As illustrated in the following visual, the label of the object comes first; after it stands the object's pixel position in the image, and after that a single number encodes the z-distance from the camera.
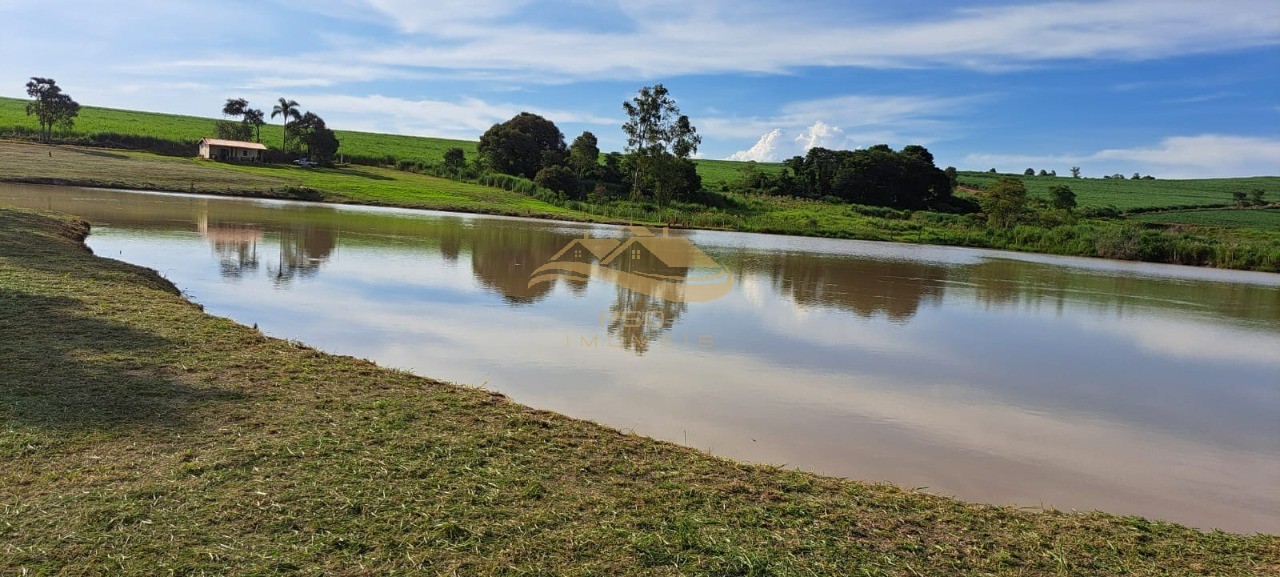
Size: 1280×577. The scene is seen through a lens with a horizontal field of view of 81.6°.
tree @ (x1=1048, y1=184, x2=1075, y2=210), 75.01
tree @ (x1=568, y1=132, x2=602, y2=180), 69.12
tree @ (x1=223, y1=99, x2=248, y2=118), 73.62
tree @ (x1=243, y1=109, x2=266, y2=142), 74.69
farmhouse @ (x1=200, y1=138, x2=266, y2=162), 62.88
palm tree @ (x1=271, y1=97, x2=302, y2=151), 70.44
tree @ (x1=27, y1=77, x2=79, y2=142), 60.38
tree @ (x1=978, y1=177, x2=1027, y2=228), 56.66
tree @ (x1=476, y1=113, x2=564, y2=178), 69.19
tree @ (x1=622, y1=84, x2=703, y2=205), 60.75
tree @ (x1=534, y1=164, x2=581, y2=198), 60.38
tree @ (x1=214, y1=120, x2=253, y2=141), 70.88
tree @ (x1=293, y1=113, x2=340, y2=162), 68.56
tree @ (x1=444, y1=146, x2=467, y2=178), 67.82
